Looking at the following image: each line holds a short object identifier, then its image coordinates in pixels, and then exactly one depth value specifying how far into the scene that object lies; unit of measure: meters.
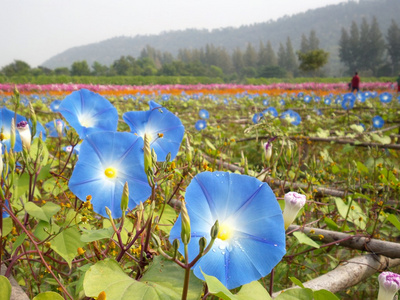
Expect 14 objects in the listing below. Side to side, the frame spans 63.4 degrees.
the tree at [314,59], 26.91
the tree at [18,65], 38.08
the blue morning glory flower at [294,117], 4.16
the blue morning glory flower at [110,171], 0.77
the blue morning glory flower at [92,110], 1.09
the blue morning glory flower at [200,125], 3.59
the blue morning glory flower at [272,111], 4.37
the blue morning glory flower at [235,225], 0.55
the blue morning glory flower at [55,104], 3.48
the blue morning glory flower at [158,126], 1.06
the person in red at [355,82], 13.49
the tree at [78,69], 35.62
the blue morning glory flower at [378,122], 4.43
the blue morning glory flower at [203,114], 4.90
